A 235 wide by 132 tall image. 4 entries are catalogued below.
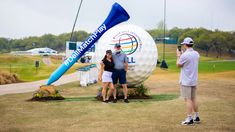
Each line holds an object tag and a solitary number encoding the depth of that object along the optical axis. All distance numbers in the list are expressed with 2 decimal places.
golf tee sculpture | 13.83
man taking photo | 8.93
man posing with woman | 12.73
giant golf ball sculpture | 13.55
